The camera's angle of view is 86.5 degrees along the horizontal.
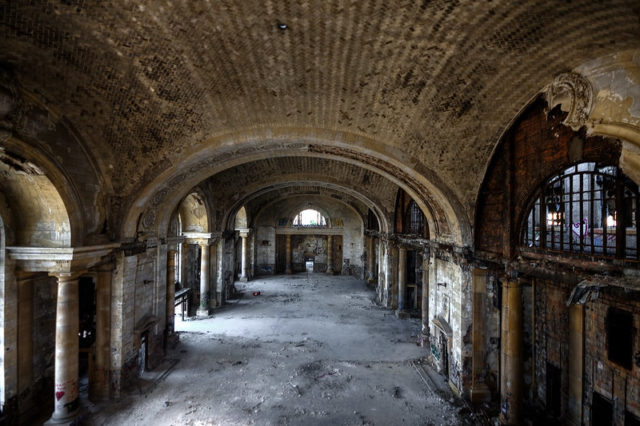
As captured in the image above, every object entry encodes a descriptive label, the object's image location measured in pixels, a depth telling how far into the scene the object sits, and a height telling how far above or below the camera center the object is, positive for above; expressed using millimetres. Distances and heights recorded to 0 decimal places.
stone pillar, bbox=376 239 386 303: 18480 -3290
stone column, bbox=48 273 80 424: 7113 -2928
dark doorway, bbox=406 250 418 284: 17594 -2708
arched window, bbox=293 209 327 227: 27783 -319
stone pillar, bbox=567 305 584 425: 7453 -3302
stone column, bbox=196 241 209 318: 15469 -3383
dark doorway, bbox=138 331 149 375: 9623 -3959
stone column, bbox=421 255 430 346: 12172 -3386
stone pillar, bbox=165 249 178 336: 11516 -2544
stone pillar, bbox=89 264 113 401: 8344 -3034
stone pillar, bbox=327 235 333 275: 27141 -3256
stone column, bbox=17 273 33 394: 7098 -2473
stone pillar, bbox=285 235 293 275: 27266 -3658
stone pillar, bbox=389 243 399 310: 16969 -3131
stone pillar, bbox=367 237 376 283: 23005 -3175
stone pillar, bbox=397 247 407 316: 16062 -3005
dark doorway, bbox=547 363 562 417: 8117 -4288
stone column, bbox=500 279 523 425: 7215 -2939
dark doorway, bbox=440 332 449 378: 9742 -4040
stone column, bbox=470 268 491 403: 8398 -3052
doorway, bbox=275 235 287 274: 27750 -3232
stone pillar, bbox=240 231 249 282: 23500 -3422
